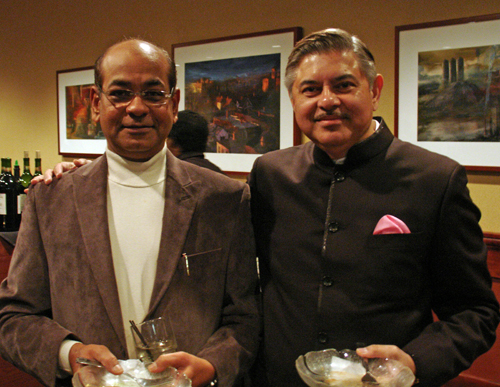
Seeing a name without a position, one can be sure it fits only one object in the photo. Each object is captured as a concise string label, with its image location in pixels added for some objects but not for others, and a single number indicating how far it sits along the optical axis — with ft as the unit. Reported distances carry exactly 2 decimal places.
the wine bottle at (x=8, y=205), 10.18
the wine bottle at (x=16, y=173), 10.64
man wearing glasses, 4.38
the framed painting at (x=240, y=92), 10.18
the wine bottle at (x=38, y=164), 11.71
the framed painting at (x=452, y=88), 7.86
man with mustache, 4.52
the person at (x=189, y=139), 9.77
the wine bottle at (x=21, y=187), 10.27
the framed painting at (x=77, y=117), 13.96
